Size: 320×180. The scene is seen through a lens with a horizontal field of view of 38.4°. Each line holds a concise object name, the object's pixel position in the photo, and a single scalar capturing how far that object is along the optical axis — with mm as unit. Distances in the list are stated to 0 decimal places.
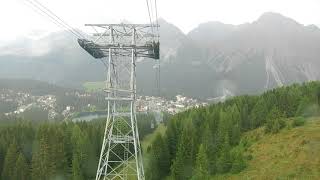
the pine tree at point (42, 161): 76812
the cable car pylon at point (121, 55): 33781
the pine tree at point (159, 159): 76625
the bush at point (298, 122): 80094
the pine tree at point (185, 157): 70125
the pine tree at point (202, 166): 60628
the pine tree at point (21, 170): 76875
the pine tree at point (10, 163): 77688
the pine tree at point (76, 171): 74719
